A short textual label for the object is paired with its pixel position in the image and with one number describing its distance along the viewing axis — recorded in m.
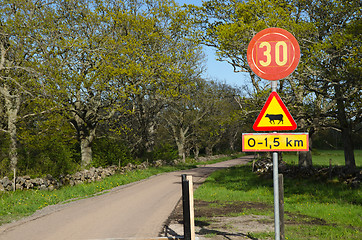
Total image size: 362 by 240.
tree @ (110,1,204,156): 26.39
